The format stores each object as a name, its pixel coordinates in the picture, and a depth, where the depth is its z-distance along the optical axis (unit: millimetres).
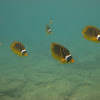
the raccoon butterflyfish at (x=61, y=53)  2555
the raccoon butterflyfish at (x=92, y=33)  3117
